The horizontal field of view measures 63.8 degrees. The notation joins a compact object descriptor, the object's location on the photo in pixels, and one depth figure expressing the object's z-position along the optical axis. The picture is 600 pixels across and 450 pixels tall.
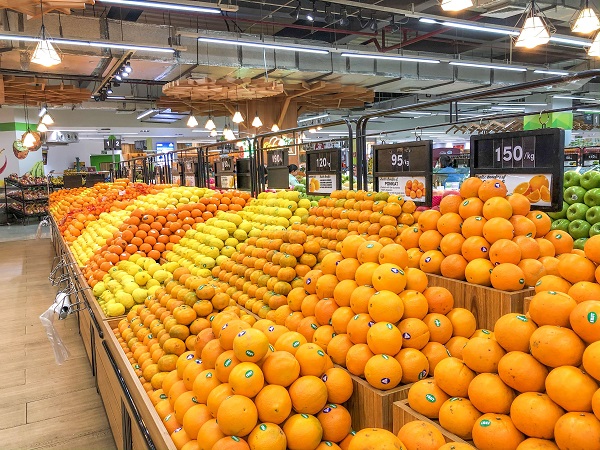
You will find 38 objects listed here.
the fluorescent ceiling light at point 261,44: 8.53
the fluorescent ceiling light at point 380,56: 9.73
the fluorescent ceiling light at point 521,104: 19.26
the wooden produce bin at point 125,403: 1.94
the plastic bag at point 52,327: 3.97
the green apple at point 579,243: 3.02
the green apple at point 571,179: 3.56
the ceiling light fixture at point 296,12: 9.20
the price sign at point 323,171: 3.95
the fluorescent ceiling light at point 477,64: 11.43
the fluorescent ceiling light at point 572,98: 19.06
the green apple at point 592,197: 3.31
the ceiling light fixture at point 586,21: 6.55
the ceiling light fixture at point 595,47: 7.37
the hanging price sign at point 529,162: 2.17
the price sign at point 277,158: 5.30
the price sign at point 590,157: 8.69
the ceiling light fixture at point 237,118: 12.29
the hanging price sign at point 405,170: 2.95
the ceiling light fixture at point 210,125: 14.08
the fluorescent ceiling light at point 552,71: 13.45
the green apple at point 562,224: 3.39
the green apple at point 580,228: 3.29
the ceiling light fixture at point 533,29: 6.65
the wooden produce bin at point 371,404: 1.60
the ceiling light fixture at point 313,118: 23.25
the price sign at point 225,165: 6.63
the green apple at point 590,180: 3.40
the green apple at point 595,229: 3.12
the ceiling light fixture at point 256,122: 12.89
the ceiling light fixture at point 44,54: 5.91
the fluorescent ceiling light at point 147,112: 17.84
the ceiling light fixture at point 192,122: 13.00
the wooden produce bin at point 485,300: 1.80
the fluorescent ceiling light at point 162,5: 6.26
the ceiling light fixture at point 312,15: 9.27
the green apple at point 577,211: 3.35
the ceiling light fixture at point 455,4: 5.58
